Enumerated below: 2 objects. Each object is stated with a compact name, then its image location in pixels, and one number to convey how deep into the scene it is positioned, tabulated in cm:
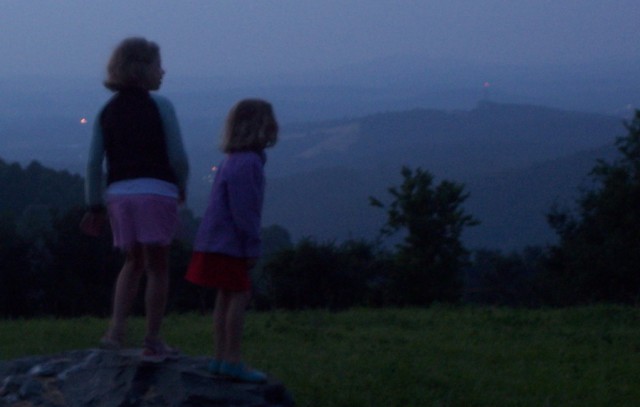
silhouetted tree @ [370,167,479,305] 2158
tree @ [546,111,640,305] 2305
